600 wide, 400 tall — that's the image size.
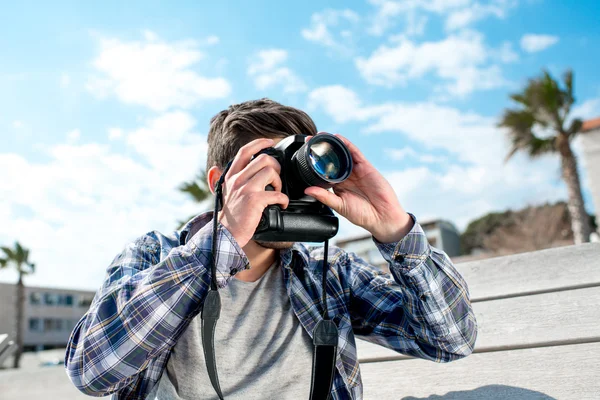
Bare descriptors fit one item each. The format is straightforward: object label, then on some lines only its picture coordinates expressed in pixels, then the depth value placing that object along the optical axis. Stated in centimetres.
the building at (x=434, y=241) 1362
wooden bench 128
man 103
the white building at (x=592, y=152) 1472
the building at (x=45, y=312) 2703
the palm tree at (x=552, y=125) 1024
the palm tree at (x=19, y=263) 1761
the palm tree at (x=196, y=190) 1018
